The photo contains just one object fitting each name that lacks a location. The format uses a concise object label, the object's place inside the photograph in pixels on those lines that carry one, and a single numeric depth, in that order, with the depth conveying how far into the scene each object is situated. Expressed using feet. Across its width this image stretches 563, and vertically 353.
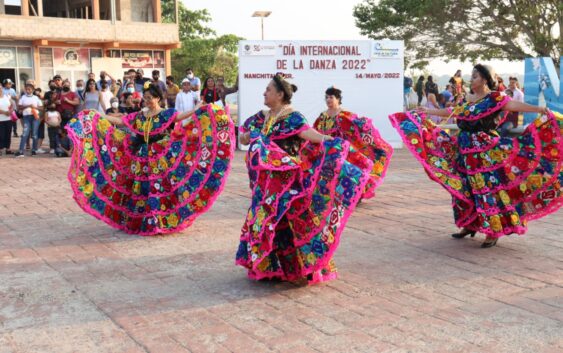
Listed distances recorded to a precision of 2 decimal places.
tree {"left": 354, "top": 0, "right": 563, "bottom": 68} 93.66
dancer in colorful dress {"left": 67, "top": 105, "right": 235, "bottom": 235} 22.27
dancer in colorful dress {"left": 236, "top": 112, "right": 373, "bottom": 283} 15.80
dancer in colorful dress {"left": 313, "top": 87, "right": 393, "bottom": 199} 27.63
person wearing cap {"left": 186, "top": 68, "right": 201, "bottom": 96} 51.65
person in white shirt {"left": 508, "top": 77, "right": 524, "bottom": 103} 51.16
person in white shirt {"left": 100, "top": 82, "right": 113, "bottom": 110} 47.79
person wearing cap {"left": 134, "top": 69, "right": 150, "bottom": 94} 53.90
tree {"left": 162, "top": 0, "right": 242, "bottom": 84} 151.94
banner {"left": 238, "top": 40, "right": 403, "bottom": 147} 50.65
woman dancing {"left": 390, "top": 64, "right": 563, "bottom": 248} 19.85
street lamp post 81.58
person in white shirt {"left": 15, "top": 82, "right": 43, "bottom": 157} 48.47
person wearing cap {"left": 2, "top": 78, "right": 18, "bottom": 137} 55.25
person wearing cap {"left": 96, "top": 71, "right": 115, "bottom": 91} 49.75
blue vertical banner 52.13
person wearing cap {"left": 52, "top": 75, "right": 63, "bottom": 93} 48.75
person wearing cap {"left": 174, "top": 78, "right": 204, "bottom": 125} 49.98
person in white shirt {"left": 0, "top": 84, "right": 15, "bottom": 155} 47.57
